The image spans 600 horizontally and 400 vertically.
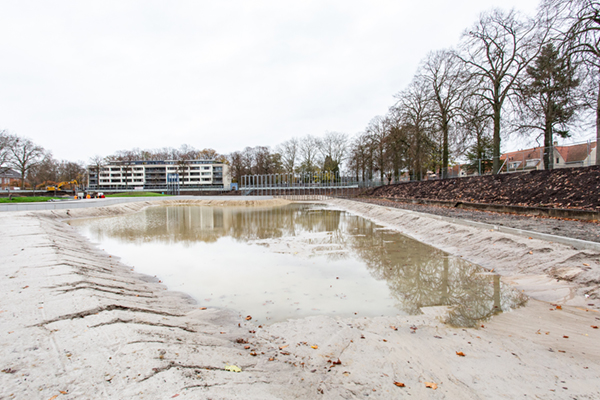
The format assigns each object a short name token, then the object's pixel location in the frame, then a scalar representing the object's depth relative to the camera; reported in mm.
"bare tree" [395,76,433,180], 30781
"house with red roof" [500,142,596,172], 18306
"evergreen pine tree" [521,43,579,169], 18453
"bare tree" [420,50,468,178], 24344
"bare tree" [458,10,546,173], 21031
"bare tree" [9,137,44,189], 50188
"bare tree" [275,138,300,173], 77250
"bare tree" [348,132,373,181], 49944
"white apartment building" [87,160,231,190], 109981
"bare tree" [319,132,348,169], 71500
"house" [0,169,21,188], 83800
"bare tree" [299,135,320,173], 75269
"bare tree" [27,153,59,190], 59441
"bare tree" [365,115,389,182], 41738
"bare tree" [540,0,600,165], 12195
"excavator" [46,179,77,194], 53975
